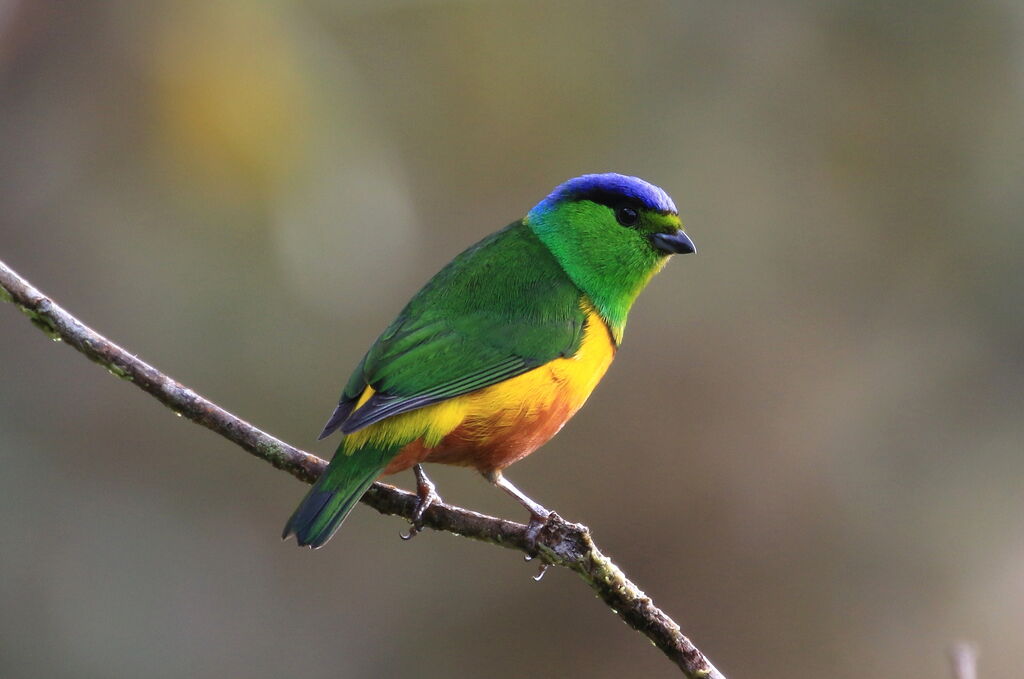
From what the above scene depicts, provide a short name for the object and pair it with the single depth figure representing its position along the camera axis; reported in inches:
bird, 264.8
